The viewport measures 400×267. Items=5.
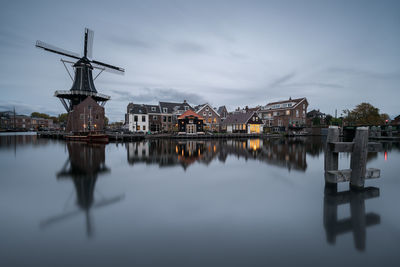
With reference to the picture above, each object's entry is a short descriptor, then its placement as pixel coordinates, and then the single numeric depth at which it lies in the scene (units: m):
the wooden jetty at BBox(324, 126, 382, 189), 7.21
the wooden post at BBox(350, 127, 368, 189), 7.15
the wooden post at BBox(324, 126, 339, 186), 7.70
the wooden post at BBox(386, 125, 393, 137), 35.53
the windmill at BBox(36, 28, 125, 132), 39.80
